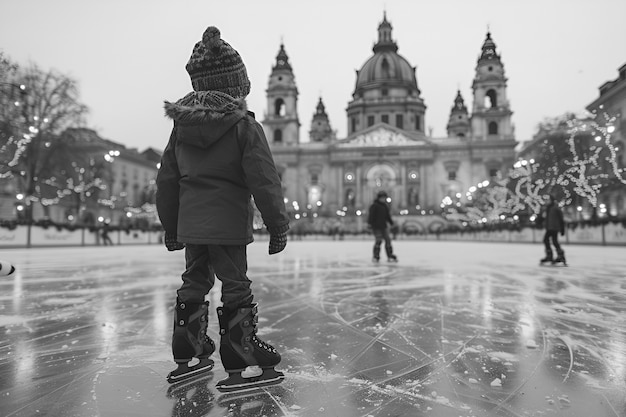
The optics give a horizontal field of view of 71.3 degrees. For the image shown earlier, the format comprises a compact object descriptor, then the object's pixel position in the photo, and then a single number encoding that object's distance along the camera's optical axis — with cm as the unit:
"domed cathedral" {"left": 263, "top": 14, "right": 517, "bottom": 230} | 5591
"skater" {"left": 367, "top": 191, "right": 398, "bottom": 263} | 927
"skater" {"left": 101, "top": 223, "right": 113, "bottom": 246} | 2197
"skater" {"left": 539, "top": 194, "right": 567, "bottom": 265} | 831
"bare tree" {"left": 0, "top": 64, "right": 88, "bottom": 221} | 2312
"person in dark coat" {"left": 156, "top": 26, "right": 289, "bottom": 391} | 190
